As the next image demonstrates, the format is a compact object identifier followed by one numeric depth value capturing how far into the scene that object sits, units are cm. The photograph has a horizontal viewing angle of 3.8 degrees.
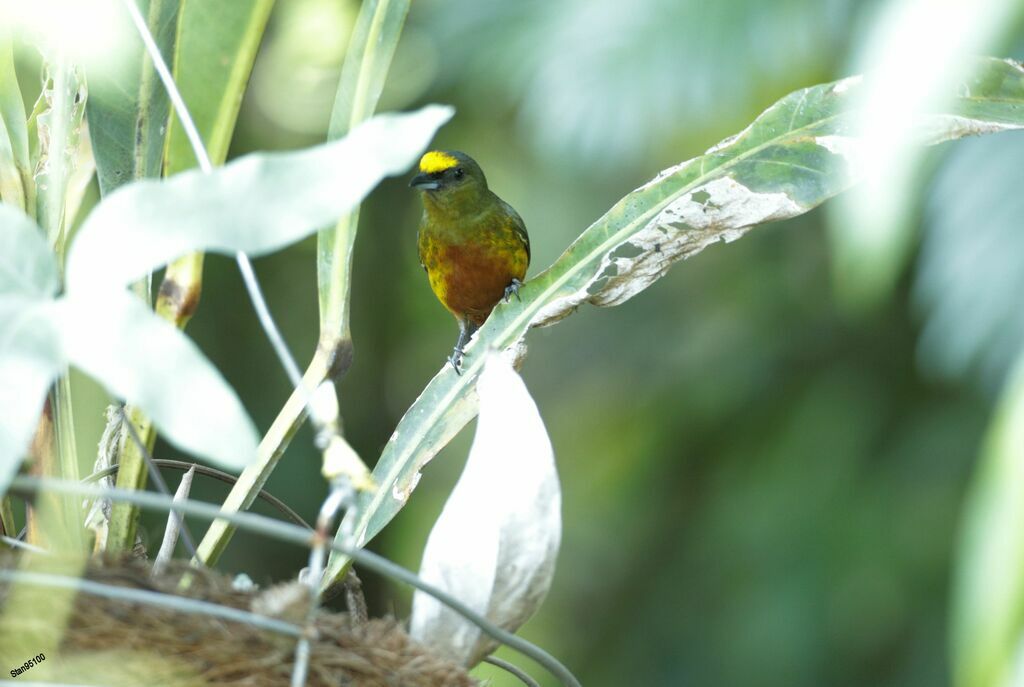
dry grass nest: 314
